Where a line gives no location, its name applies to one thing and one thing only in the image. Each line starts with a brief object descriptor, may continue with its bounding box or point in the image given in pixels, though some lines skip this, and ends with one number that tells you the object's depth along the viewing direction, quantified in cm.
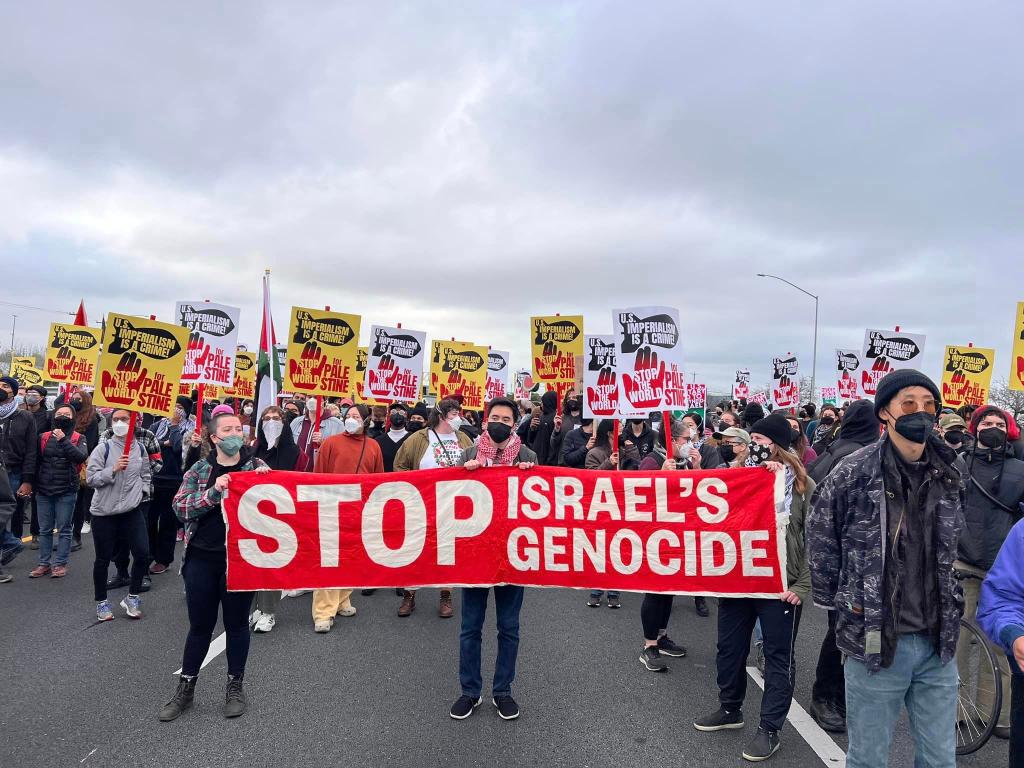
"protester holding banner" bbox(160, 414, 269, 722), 424
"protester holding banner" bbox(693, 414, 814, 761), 386
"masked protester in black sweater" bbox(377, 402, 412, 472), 833
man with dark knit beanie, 259
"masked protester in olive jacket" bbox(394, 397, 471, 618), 686
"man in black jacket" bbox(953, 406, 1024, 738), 438
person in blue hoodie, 235
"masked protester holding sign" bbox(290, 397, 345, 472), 795
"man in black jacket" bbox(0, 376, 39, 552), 768
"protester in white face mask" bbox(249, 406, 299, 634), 703
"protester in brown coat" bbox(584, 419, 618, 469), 674
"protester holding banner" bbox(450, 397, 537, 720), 424
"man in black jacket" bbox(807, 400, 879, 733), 423
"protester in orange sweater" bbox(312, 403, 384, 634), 652
